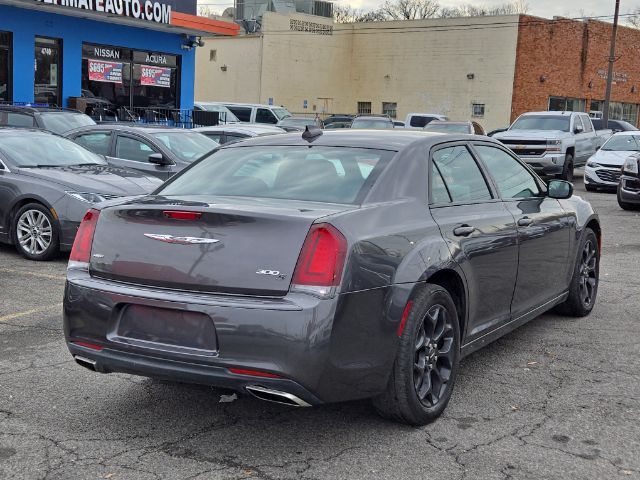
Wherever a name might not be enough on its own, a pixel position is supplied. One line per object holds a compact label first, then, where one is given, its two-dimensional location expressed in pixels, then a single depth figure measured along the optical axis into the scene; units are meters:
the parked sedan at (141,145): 12.00
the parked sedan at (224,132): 15.64
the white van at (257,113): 29.38
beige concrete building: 45.72
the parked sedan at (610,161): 19.78
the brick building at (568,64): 44.72
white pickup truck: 21.58
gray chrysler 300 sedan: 3.93
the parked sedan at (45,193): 9.27
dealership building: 21.73
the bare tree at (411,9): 85.06
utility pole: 37.10
